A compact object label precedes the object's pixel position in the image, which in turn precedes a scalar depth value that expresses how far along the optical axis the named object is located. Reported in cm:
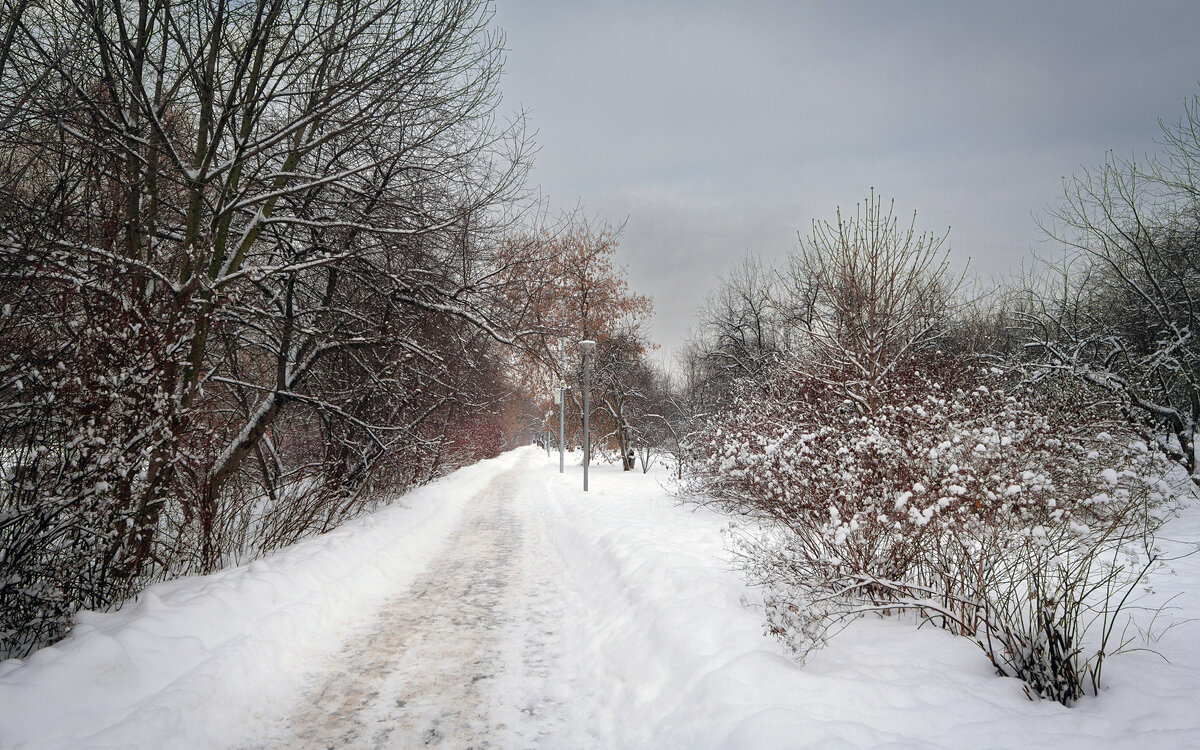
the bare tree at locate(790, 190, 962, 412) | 817
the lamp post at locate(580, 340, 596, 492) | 1788
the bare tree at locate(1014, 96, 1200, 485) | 984
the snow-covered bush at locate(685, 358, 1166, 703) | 336
